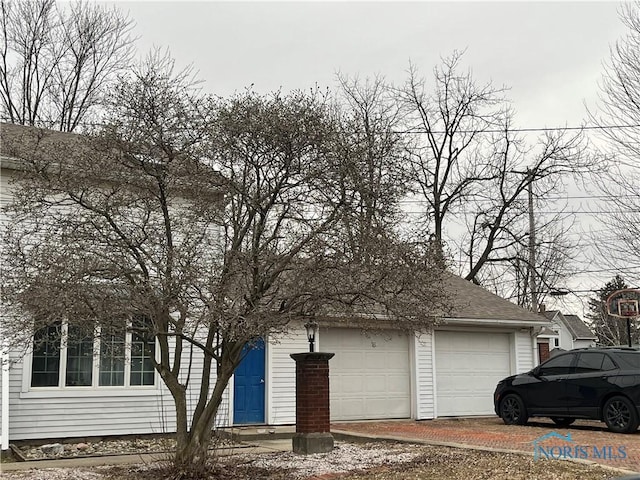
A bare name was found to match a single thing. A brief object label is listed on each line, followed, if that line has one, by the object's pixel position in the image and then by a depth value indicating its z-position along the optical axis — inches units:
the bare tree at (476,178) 1076.5
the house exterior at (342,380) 478.9
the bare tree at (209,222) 333.1
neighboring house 1794.2
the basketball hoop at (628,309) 731.3
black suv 509.7
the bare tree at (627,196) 669.9
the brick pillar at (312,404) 426.6
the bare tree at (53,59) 926.4
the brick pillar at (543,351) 882.8
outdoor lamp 423.8
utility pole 1051.3
